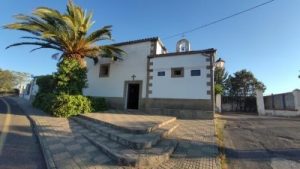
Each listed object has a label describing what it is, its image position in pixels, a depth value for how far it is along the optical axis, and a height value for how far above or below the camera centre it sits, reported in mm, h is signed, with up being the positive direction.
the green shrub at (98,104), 11023 -24
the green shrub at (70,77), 10406 +1535
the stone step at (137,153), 3678 -1098
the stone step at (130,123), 5626 -699
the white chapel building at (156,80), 10617 +1776
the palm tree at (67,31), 10438 +4343
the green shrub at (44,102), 10250 -28
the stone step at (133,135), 4469 -905
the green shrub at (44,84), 15292 +1526
